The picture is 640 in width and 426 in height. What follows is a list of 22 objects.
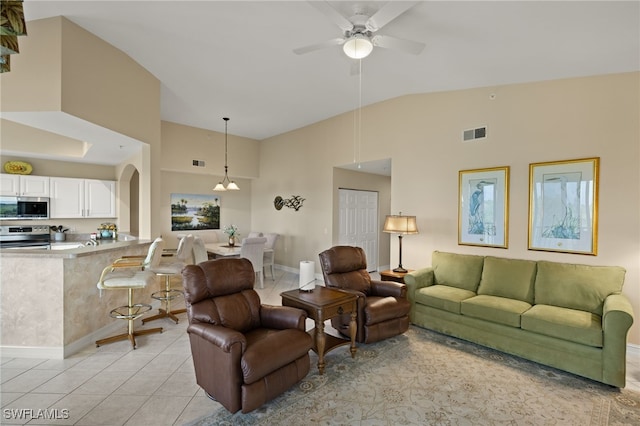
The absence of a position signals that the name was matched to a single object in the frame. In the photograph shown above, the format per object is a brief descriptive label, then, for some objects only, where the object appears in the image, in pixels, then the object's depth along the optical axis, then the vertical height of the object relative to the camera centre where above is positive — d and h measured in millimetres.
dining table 5800 -842
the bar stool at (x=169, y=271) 3842 -809
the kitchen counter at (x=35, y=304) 3072 -1015
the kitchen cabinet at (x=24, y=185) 5156 +399
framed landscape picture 7218 -77
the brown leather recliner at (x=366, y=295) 3389 -1075
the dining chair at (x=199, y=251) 5380 -775
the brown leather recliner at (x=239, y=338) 2139 -1058
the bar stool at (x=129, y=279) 3199 -786
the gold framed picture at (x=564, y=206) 3367 +78
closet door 6652 -258
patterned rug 2234 -1577
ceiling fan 2430 +1558
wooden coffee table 2838 -973
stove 5282 -535
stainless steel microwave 5160 -11
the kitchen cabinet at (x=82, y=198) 5672 +198
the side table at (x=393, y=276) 4390 -986
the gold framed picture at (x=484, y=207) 4001 +67
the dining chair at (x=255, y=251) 5486 -785
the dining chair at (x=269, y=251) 6691 -936
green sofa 2650 -1049
